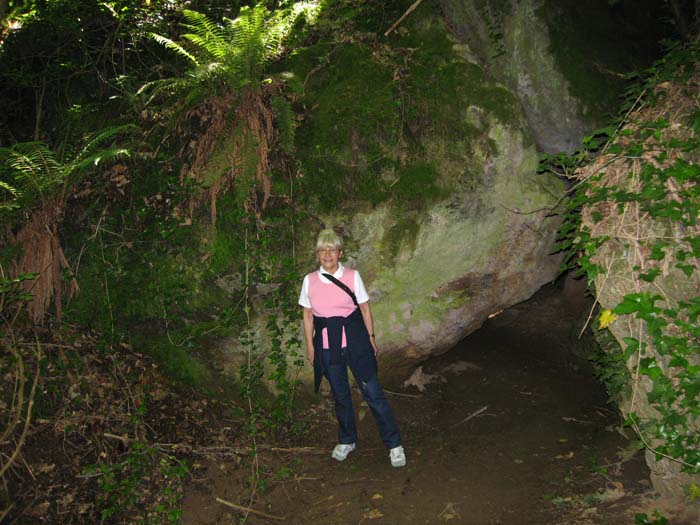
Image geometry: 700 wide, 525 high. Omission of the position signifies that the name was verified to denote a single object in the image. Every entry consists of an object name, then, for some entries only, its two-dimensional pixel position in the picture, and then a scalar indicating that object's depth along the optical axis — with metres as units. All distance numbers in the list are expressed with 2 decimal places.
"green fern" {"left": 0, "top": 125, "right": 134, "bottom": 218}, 4.72
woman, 4.56
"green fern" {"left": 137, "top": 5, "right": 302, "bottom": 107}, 5.03
